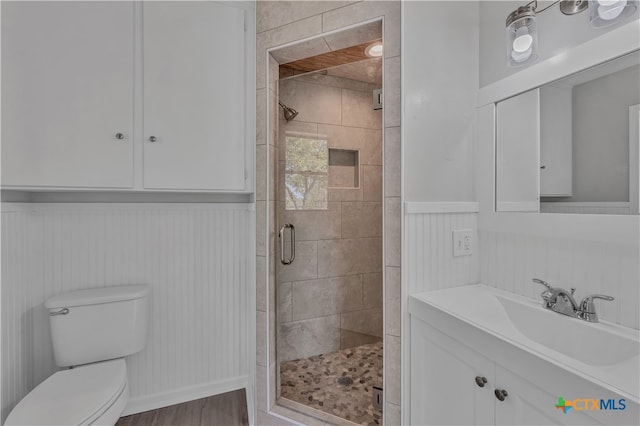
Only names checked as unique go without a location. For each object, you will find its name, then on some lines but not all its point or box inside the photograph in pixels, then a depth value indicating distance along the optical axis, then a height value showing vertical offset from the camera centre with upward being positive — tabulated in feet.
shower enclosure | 5.97 -0.55
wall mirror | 3.09 +0.83
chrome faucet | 3.15 -1.06
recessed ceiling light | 5.56 +3.12
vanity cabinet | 2.34 -1.78
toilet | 3.81 -2.43
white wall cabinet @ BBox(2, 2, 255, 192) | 4.34 +1.90
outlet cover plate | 4.66 -0.52
